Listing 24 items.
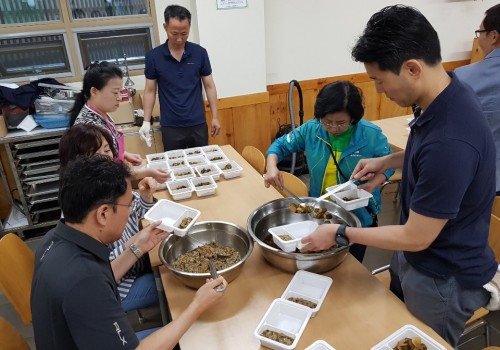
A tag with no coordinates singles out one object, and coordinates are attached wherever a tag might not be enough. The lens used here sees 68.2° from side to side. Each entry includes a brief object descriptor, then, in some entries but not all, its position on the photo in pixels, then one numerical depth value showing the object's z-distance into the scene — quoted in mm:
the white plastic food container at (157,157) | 2805
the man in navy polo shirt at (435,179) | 1028
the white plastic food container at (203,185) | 2258
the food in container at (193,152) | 2913
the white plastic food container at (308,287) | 1385
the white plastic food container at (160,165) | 2629
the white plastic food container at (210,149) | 2968
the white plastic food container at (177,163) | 2686
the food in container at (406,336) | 1126
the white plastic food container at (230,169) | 2516
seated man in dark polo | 1007
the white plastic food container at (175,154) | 2863
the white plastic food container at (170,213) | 1765
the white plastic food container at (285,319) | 1217
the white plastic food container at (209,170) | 2500
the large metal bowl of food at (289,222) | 1444
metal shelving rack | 3318
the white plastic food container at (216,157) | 2793
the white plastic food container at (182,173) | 2492
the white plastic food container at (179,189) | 2225
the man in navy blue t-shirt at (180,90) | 3312
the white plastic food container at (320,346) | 1152
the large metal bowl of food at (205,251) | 1449
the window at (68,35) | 3686
